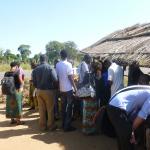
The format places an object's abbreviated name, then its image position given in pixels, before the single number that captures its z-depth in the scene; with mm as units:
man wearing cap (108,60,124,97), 4265
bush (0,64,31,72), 20735
